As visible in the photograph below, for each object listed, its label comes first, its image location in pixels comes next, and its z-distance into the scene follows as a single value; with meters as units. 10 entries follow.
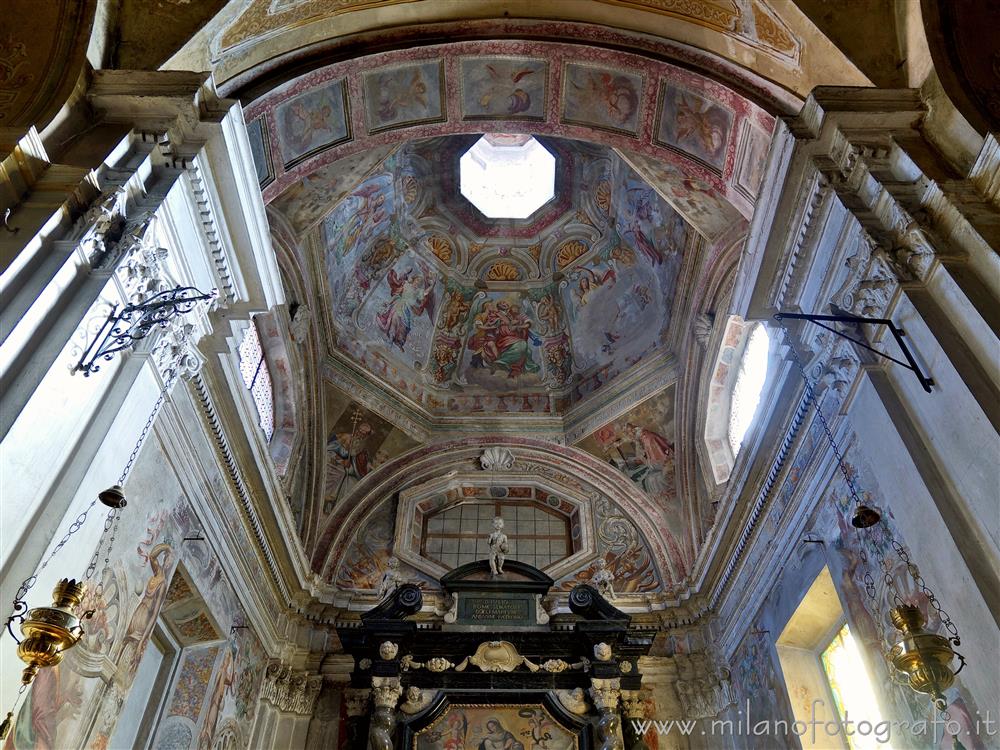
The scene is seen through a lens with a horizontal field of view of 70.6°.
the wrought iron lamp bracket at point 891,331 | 4.69
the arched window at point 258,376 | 10.09
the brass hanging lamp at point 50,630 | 3.54
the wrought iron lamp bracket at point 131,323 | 4.70
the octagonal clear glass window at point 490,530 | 12.32
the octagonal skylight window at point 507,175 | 15.38
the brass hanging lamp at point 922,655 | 3.69
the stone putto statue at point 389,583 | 10.96
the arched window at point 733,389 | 10.05
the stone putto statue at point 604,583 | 11.05
